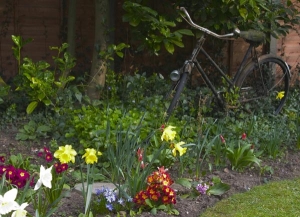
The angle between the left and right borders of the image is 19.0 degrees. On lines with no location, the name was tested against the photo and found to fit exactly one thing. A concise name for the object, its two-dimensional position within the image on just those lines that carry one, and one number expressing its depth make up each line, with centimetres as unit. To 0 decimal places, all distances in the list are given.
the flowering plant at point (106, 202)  586
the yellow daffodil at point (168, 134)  632
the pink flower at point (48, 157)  614
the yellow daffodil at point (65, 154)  561
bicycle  887
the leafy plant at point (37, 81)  959
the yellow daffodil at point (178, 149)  634
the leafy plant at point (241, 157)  767
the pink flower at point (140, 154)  633
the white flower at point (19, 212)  434
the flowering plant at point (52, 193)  552
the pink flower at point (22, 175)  561
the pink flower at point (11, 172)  562
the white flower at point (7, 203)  426
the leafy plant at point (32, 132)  873
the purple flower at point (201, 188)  670
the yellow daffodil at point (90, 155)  582
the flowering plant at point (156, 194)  597
